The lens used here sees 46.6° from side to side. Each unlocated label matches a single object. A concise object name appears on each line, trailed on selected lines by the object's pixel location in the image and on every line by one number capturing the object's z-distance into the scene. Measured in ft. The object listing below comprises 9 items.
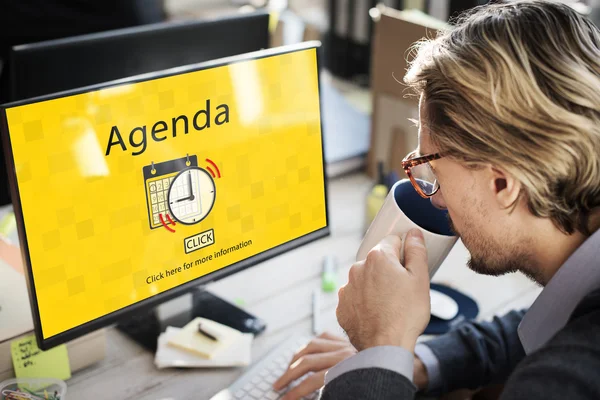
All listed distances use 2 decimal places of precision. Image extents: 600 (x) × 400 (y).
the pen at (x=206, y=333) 4.13
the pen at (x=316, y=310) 4.34
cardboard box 5.72
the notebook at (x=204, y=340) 4.03
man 2.85
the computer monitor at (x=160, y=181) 3.25
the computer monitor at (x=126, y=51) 4.07
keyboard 3.74
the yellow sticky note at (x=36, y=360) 3.67
